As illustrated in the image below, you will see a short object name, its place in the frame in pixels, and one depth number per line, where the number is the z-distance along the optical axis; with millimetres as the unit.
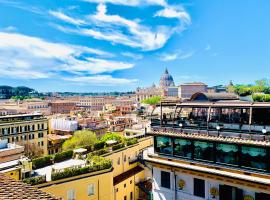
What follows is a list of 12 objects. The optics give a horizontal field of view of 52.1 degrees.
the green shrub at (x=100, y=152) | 32812
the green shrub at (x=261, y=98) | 33625
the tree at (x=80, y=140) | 64688
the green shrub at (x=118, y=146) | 37356
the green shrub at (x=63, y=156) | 31023
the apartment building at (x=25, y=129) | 62456
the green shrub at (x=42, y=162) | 28575
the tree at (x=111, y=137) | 51500
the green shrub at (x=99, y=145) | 37669
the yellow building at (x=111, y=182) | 24878
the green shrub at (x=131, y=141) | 41059
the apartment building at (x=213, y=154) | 19453
